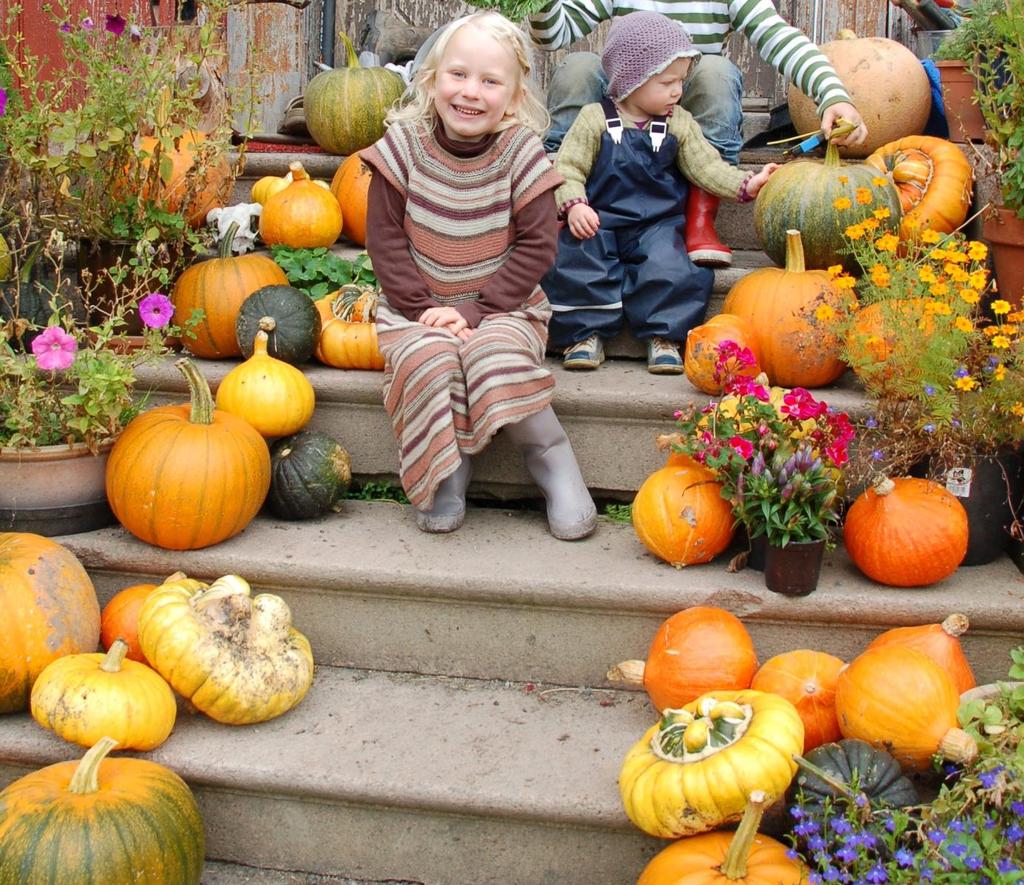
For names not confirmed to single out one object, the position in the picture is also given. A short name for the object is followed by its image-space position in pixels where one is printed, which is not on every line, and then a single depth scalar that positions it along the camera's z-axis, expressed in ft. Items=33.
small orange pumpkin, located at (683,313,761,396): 10.31
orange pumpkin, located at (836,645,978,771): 7.56
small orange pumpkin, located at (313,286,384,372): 11.51
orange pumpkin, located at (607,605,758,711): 8.36
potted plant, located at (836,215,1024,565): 8.98
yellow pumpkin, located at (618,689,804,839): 7.13
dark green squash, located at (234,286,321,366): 11.29
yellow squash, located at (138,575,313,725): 8.39
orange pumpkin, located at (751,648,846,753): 8.14
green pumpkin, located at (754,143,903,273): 11.29
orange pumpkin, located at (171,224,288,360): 11.73
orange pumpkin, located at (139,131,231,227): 12.12
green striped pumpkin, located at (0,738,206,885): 7.13
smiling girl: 9.90
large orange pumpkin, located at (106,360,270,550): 9.55
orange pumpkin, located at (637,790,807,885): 6.77
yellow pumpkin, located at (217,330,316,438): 10.61
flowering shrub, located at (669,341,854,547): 8.73
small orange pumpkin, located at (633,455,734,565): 9.20
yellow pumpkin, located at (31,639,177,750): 8.06
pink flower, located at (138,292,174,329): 10.37
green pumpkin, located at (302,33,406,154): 15.20
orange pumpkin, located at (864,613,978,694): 8.05
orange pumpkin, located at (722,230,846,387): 10.44
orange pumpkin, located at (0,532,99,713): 8.57
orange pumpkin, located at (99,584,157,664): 9.18
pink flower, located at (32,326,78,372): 9.51
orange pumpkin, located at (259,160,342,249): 13.43
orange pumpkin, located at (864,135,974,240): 11.76
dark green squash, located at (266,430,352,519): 10.41
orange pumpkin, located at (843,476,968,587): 8.79
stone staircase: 8.16
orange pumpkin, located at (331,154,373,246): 13.79
